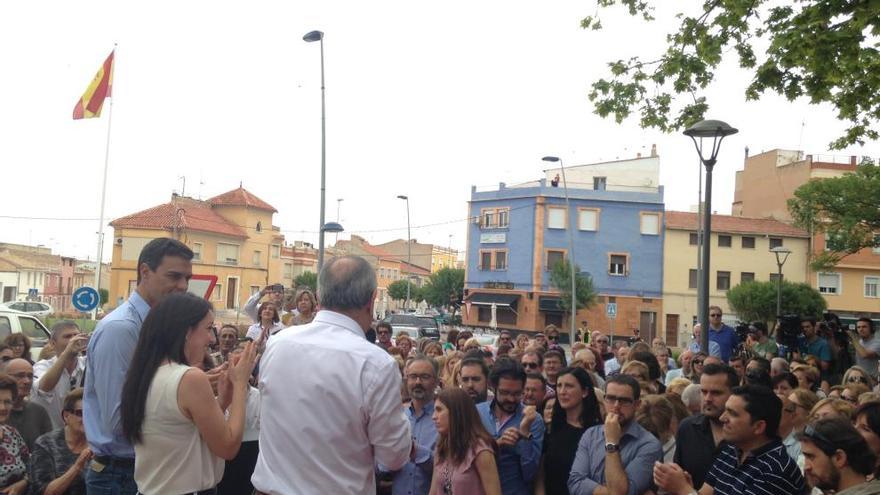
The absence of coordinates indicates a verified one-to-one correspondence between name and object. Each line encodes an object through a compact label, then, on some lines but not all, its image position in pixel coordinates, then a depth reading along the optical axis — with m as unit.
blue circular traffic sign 17.09
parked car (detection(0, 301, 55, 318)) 45.28
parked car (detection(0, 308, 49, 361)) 13.49
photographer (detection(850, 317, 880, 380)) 10.67
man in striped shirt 4.18
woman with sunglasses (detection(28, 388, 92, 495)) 5.33
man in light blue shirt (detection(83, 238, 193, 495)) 3.75
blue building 53.94
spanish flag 25.97
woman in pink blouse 4.57
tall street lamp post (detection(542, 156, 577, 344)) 31.83
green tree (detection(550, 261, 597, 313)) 51.22
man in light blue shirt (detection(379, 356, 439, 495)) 5.00
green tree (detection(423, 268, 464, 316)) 67.02
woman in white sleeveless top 3.47
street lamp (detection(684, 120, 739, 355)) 9.60
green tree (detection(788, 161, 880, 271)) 24.81
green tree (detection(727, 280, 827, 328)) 46.91
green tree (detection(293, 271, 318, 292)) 79.12
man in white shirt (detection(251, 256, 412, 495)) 3.18
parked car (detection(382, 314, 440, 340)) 31.76
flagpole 29.58
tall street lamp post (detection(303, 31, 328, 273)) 19.23
